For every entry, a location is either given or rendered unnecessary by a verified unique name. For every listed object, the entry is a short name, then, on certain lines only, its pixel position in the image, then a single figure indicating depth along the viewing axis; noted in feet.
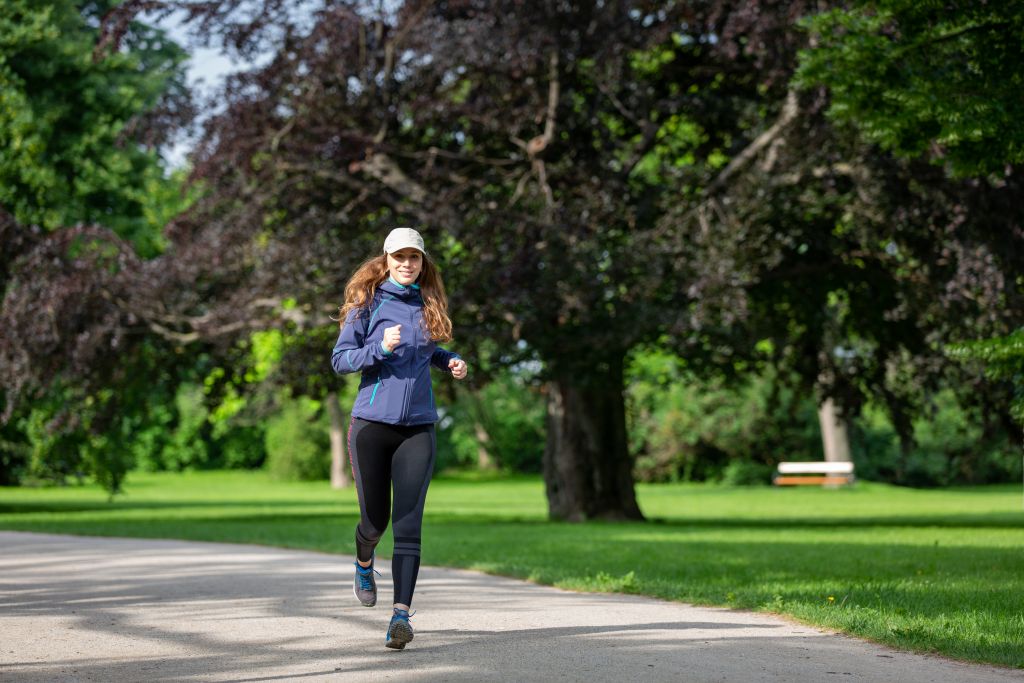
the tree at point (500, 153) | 51.60
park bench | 126.41
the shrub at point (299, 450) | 168.14
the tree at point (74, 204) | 59.98
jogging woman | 20.59
